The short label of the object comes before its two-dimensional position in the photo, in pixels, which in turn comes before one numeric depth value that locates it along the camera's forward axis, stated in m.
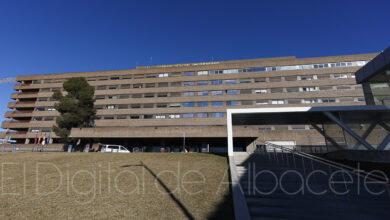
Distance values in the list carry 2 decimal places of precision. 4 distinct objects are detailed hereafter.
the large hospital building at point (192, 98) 33.00
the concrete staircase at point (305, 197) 4.43
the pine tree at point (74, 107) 34.97
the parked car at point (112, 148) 23.00
